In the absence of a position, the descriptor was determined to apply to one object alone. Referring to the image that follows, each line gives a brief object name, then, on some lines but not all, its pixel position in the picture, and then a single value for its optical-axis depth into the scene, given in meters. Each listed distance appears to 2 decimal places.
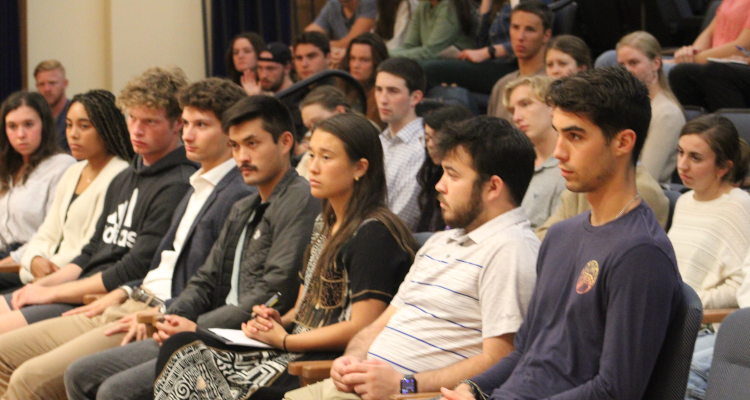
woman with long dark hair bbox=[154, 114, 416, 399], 4.20
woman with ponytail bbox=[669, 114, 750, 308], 4.77
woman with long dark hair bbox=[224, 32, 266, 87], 11.43
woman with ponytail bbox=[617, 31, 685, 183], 6.62
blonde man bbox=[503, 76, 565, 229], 5.81
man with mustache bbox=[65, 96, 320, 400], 4.90
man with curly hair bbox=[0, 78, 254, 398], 5.75
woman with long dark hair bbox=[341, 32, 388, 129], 9.45
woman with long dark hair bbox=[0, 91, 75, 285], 8.05
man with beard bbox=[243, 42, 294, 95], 10.47
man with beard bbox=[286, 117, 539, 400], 3.50
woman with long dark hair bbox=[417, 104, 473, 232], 6.37
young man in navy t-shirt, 2.74
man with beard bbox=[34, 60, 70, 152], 11.77
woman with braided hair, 7.06
